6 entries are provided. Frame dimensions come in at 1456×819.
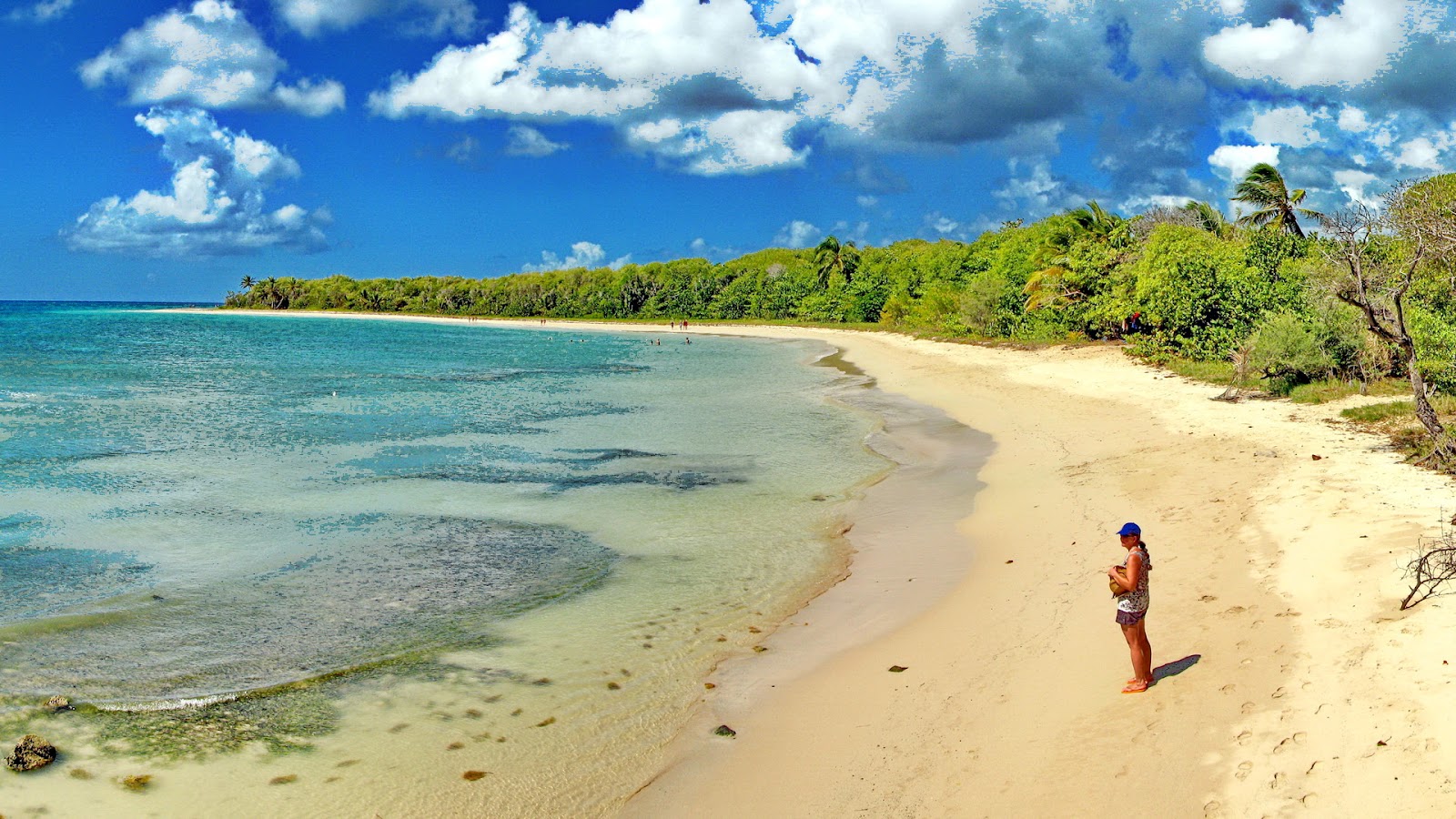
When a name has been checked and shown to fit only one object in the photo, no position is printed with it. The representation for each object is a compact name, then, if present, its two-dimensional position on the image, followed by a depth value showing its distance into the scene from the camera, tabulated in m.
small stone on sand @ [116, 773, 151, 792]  6.39
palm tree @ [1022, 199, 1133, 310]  39.34
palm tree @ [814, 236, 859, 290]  88.88
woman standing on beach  6.64
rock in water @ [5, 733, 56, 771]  6.59
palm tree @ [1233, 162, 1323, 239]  46.56
